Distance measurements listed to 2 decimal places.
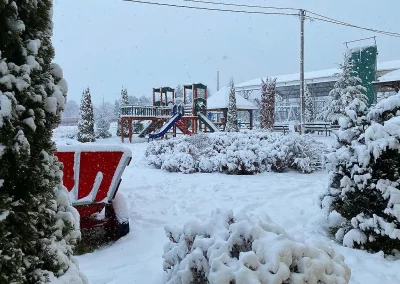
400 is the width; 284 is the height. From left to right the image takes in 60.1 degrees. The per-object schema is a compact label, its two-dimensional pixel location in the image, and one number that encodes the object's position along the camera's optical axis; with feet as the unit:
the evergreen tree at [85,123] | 68.88
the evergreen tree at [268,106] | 72.28
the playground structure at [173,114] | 67.92
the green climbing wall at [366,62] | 81.15
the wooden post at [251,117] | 85.56
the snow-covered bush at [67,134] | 78.20
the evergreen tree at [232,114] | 76.89
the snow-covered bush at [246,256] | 6.98
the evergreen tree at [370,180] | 12.19
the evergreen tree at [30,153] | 4.84
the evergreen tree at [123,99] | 91.46
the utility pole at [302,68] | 52.97
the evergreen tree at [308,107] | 108.58
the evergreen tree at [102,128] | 83.51
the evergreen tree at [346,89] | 76.56
